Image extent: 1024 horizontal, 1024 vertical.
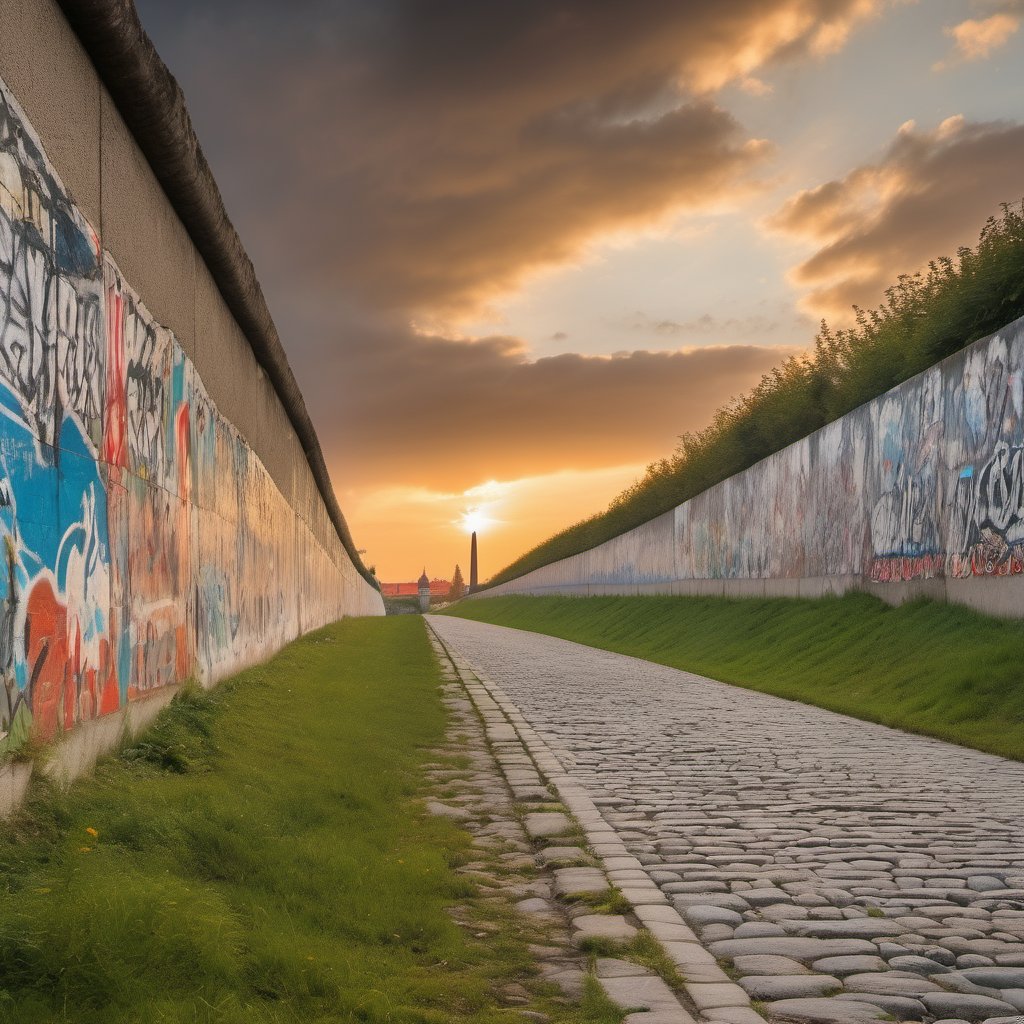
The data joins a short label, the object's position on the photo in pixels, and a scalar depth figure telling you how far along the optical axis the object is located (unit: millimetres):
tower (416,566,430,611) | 123969
